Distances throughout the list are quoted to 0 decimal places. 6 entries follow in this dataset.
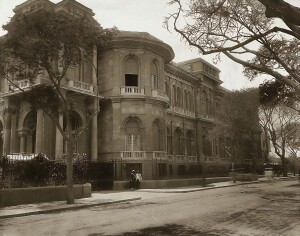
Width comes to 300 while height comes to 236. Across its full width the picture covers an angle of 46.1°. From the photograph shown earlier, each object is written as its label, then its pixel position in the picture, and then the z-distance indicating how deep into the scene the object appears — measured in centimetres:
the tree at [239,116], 3722
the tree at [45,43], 1587
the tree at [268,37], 609
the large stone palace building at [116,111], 2834
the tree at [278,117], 3929
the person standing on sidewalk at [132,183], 2698
